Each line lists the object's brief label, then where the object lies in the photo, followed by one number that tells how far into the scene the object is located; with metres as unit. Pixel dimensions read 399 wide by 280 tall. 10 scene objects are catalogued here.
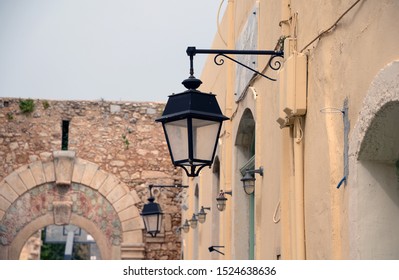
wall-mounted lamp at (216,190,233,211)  13.31
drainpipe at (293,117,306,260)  7.92
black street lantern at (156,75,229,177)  8.12
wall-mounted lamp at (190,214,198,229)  19.54
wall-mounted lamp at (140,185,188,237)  22.07
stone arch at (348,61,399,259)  6.10
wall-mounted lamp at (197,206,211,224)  16.83
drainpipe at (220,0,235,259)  13.39
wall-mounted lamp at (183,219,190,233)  21.55
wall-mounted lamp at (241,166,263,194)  10.93
